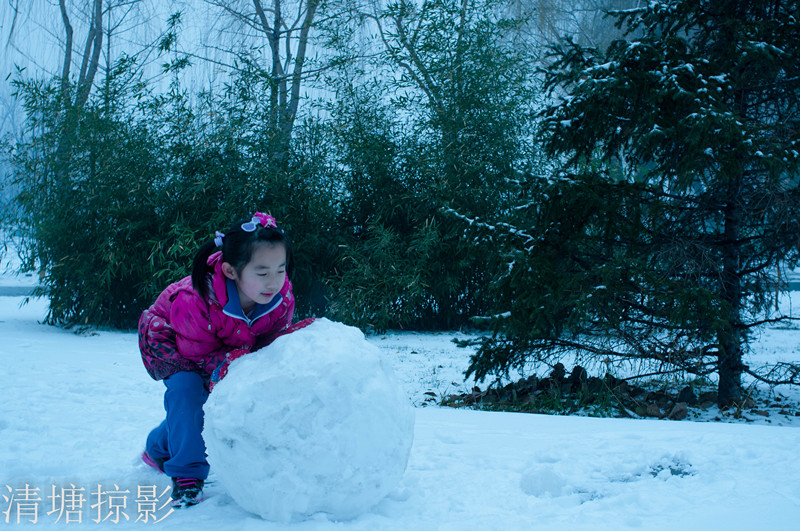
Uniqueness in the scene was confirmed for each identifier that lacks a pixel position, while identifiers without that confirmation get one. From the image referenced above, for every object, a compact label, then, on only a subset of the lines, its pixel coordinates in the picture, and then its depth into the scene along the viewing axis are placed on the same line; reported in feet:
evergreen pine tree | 10.81
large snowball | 6.39
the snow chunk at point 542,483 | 7.47
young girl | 7.51
